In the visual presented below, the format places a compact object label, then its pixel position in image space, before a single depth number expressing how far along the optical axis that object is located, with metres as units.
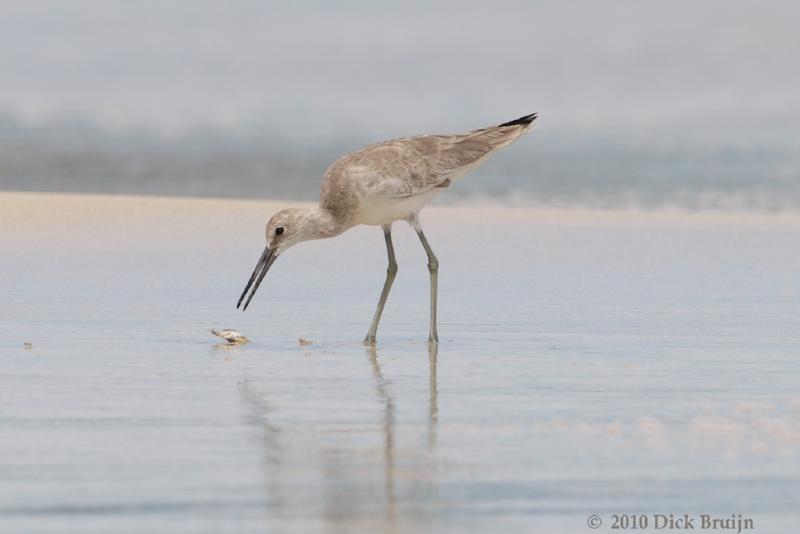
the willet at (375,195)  17.50
